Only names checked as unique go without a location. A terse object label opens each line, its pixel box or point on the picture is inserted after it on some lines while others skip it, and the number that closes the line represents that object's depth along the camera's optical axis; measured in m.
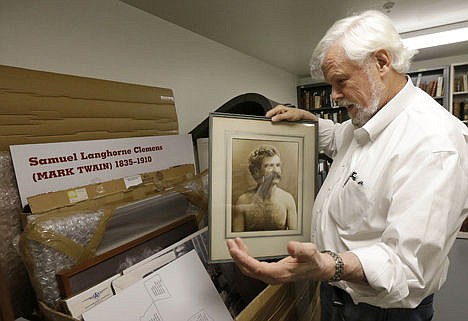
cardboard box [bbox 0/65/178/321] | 1.00
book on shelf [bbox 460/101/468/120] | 3.49
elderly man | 0.67
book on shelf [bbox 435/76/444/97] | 3.55
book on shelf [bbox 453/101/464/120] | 3.52
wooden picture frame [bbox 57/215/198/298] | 0.89
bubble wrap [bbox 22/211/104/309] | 0.86
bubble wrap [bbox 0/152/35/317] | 0.94
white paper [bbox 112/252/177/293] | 0.95
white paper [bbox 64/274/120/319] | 0.84
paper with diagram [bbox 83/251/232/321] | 0.89
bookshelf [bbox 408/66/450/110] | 3.50
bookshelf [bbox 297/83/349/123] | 4.23
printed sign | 1.00
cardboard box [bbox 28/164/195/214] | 0.97
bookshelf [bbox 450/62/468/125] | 3.48
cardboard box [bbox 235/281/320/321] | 1.02
